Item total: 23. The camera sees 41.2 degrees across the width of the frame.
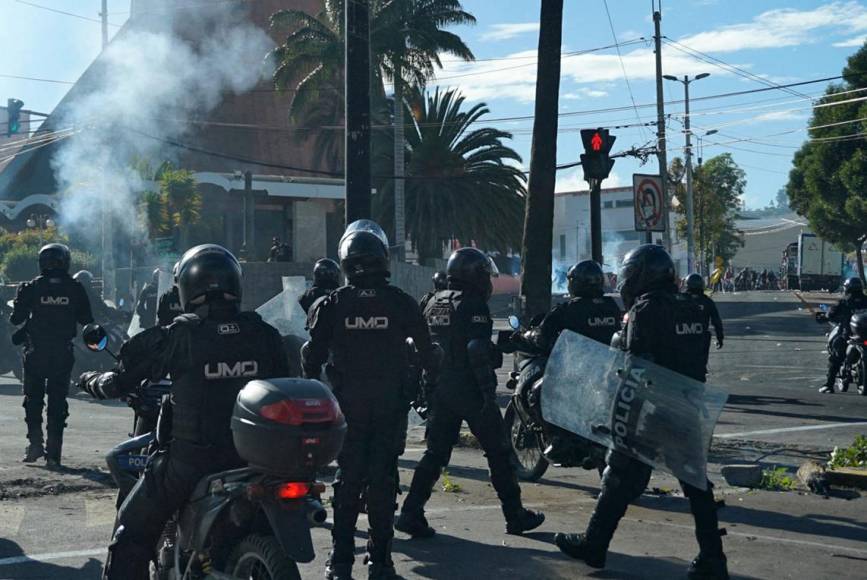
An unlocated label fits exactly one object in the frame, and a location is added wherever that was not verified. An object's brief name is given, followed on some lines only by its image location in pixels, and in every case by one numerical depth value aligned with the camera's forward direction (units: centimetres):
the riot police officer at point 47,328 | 1019
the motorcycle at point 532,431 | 827
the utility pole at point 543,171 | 1298
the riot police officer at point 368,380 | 598
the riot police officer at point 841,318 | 1717
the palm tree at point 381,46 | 4006
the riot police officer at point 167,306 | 772
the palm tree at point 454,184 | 4738
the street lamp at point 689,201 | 4549
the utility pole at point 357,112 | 1134
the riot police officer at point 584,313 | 854
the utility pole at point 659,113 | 4134
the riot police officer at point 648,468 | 606
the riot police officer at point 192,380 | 441
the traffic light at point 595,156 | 1283
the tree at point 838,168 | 5097
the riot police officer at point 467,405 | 738
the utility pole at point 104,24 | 5107
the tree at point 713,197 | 7438
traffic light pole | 1257
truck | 6950
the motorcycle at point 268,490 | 399
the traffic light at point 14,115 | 3616
